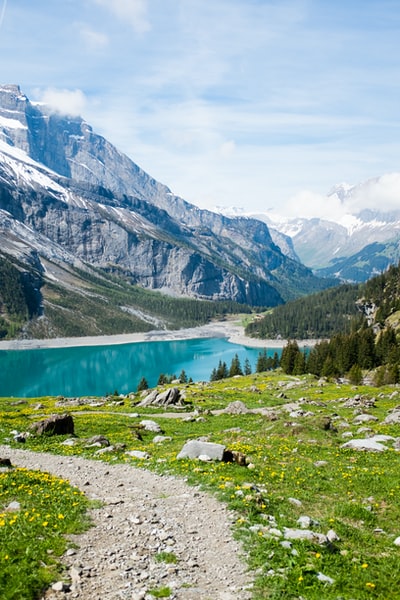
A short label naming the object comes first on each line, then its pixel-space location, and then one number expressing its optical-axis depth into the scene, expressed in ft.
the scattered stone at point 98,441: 91.61
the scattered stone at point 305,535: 43.62
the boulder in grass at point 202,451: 72.43
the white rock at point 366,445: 88.99
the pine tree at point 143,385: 382.01
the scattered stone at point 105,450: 83.67
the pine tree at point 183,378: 416.75
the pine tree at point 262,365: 500.82
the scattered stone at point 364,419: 128.16
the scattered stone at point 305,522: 47.50
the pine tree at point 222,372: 455.22
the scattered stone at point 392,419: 119.30
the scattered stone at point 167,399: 184.24
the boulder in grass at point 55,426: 105.60
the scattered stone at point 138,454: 79.61
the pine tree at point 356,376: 288.92
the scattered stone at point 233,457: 71.75
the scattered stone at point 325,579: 36.99
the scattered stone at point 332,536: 44.45
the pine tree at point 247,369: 499.63
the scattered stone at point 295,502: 55.23
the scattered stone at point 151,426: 119.24
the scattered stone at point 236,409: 155.51
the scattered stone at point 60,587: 34.88
